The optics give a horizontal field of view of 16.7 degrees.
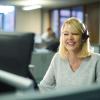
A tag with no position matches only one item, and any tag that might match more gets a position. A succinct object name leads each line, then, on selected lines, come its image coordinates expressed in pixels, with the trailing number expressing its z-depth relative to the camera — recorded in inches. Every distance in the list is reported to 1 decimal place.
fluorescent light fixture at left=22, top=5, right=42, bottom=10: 522.9
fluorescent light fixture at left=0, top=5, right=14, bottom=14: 512.3
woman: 88.0
